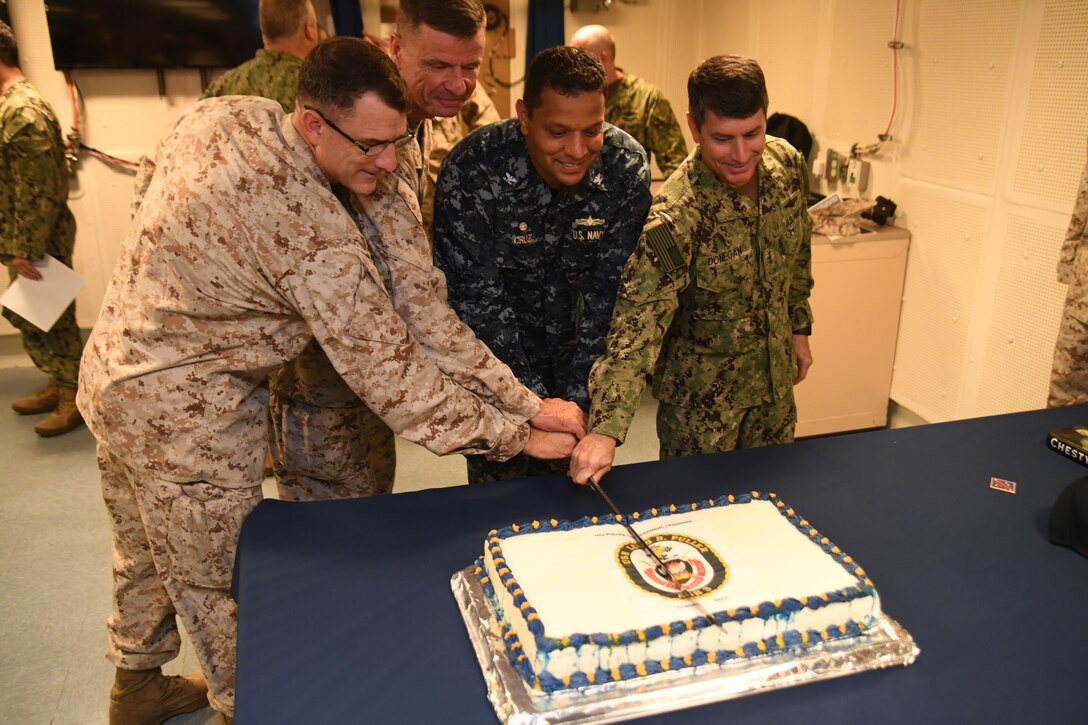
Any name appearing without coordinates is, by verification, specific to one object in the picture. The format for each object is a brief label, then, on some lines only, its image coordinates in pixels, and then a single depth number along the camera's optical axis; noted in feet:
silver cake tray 3.83
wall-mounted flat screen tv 14.20
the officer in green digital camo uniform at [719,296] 6.26
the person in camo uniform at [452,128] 12.59
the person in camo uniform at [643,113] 14.14
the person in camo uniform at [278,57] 9.69
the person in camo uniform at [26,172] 11.42
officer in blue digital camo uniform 6.77
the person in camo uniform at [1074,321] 8.39
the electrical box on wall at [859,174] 12.59
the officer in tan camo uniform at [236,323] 5.10
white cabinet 11.64
